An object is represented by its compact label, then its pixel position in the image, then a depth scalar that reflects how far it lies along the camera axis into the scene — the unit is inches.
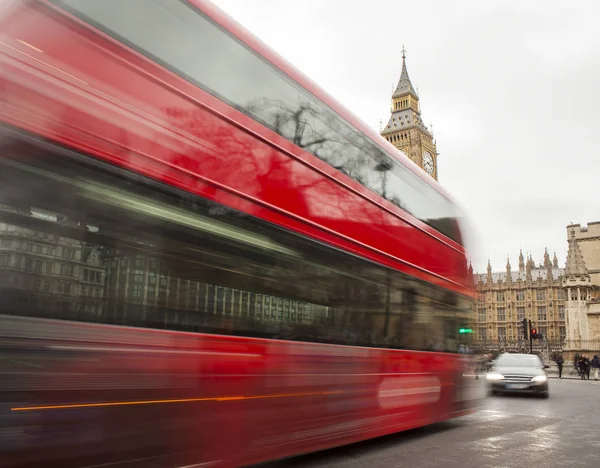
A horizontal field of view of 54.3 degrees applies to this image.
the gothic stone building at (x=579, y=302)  1711.4
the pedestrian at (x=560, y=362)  1316.6
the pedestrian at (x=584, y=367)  1268.5
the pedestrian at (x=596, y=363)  1226.7
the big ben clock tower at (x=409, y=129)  4512.1
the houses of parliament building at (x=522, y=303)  3966.5
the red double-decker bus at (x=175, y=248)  136.6
